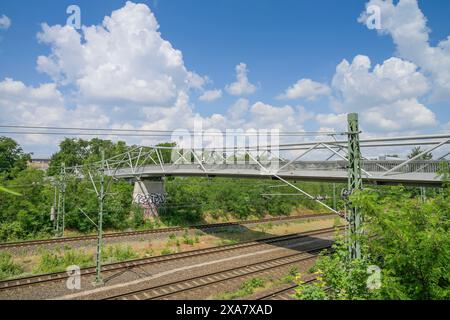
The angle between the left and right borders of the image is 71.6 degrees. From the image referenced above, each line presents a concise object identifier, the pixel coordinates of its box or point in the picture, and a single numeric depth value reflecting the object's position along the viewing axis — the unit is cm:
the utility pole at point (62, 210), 2827
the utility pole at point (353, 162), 1123
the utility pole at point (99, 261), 1614
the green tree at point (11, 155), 5556
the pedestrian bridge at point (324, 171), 1554
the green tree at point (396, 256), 633
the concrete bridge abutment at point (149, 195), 3706
